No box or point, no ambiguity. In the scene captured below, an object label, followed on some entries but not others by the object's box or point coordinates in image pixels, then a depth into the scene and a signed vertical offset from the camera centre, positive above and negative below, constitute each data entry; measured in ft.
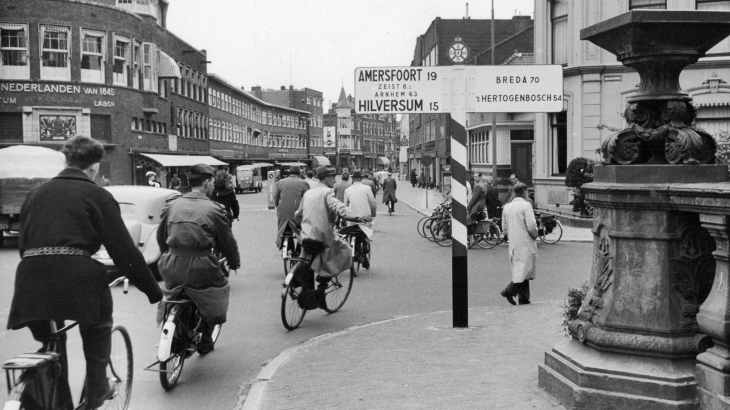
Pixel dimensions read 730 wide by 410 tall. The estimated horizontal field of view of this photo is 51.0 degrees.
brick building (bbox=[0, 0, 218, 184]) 124.98 +18.17
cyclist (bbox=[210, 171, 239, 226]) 43.62 -0.78
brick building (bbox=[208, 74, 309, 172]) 243.19 +20.80
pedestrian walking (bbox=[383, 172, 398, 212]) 102.12 -1.56
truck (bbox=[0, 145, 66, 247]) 59.57 +0.68
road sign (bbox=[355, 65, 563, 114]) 25.81 +3.07
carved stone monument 15.24 -1.27
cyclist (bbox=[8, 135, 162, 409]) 13.12 -1.40
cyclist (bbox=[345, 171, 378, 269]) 48.06 -1.36
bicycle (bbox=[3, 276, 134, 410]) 12.09 -3.32
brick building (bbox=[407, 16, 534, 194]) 132.05 +27.62
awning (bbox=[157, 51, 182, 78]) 164.66 +24.30
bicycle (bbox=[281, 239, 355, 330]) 27.61 -4.04
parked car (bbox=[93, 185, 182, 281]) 40.40 -1.82
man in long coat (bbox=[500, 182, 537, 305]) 31.75 -2.96
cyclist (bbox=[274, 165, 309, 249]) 41.04 -1.08
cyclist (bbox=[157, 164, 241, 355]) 19.81 -1.88
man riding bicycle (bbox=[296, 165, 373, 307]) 28.32 -1.90
